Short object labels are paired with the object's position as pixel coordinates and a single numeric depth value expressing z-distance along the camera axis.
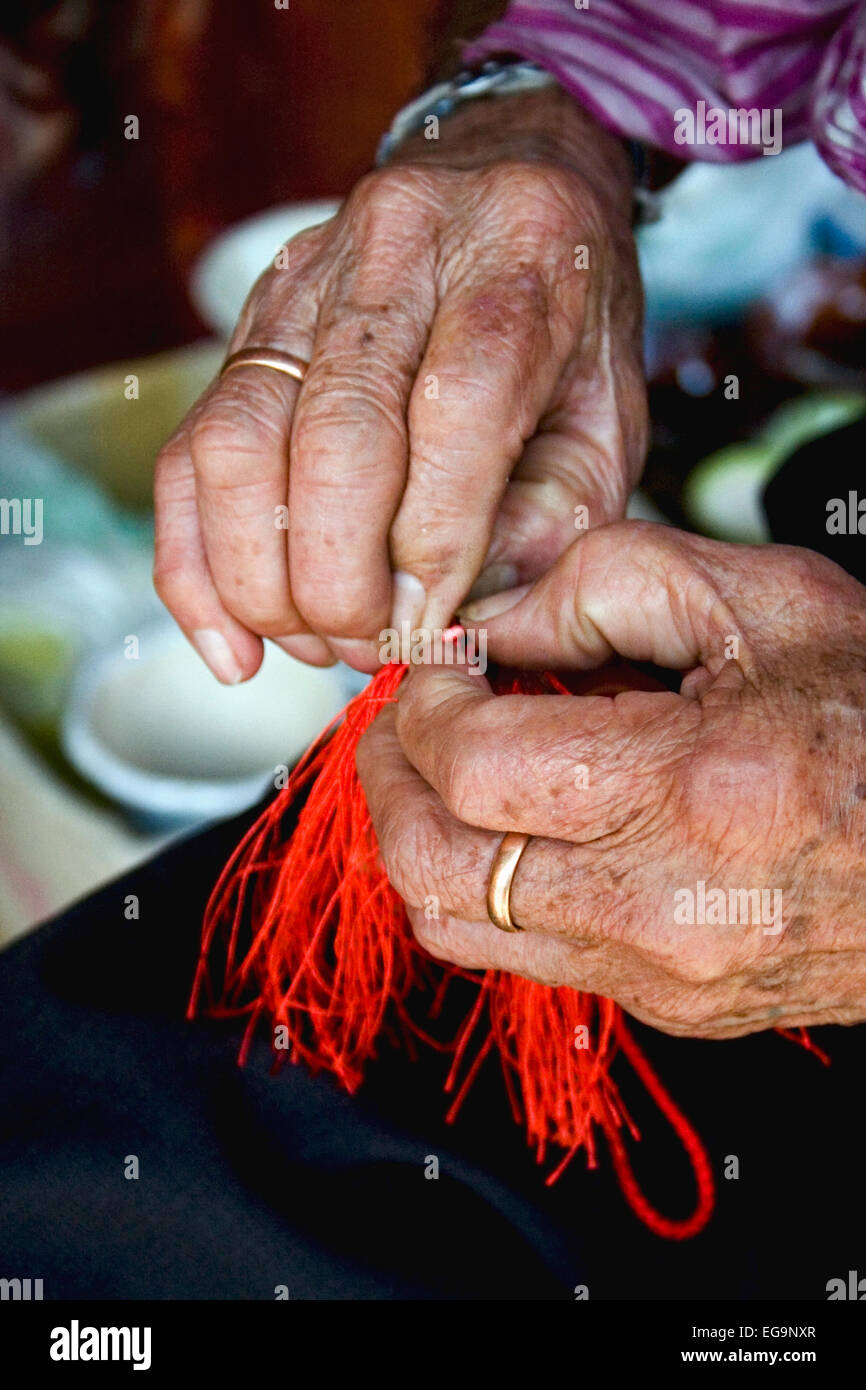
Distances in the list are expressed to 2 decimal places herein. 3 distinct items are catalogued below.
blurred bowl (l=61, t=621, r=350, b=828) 0.83
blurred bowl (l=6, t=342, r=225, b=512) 1.09
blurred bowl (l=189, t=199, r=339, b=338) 1.05
